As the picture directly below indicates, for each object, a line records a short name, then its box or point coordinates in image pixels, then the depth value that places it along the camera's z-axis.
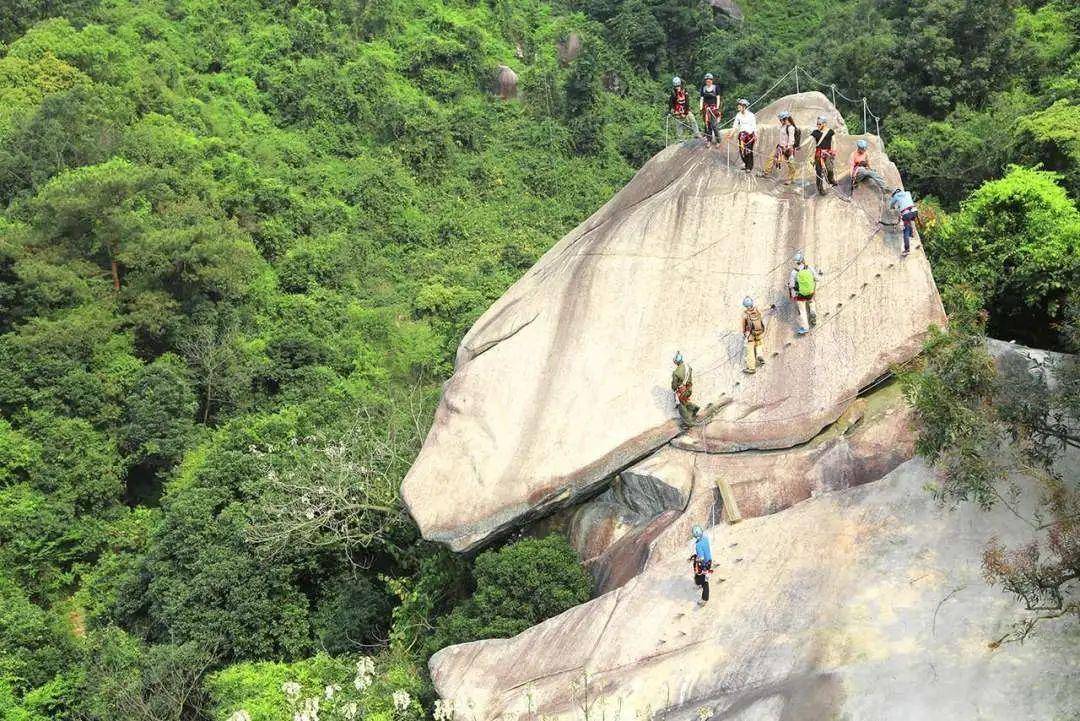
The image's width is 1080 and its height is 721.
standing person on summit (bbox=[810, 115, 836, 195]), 21.58
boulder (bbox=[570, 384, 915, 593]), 18.91
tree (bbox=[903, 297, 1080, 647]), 15.52
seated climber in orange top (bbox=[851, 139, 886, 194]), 21.75
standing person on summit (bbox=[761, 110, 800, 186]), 22.53
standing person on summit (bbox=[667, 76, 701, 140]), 24.25
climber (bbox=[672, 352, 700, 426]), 19.70
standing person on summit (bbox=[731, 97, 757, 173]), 22.66
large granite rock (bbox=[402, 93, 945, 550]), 20.14
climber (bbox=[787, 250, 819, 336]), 19.95
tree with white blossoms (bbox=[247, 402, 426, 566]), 23.53
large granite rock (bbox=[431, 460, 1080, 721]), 14.71
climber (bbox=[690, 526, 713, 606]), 16.69
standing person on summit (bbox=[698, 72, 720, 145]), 23.48
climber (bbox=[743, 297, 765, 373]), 20.00
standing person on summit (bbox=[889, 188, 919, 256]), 20.48
